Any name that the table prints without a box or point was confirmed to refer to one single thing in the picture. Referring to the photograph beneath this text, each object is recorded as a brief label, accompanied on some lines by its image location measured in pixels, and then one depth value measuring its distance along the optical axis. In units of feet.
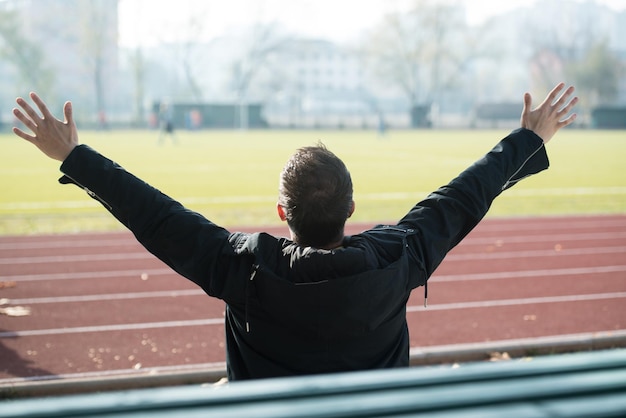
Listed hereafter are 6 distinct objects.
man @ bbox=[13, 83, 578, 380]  7.02
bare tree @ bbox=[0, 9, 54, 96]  217.97
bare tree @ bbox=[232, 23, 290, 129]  279.90
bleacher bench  4.11
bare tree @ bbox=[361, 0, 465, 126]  287.69
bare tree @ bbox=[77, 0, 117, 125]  235.61
